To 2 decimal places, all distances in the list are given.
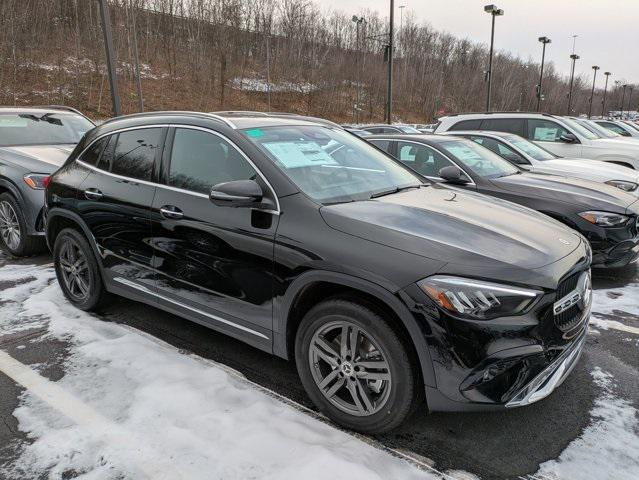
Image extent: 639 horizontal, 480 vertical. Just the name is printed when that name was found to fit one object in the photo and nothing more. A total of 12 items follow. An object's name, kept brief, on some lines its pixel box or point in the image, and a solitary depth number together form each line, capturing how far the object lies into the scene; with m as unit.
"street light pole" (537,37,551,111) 34.74
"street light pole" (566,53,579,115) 45.65
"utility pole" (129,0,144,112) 26.59
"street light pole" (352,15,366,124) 48.69
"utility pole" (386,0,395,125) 19.39
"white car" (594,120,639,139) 17.59
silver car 5.57
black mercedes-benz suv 2.28
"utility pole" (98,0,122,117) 10.52
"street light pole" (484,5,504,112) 26.12
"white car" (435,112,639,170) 9.72
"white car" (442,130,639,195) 6.70
